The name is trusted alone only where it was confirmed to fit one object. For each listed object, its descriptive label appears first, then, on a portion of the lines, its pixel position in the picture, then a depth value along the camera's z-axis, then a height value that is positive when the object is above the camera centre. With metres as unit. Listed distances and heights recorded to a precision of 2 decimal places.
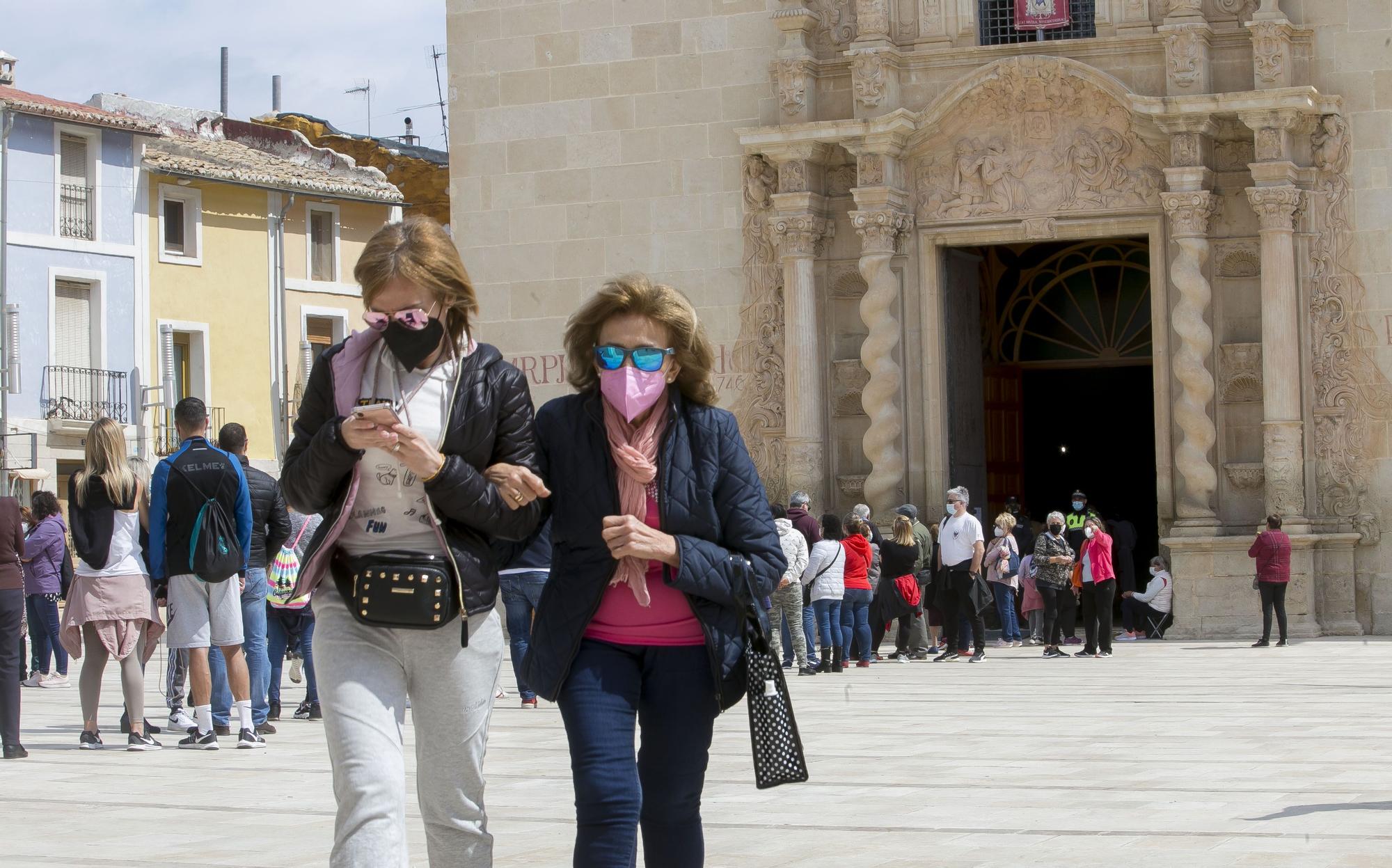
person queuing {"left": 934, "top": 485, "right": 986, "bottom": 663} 19.22 -0.75
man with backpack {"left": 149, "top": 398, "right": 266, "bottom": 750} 11.41 -0.24
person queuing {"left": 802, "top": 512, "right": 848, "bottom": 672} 18.06 -0.85
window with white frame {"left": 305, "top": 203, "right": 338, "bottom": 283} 44.38 +5.39
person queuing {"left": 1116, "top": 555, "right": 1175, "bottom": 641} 21.77 -1.34
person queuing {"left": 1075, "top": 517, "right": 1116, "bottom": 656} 19.67 -1.09
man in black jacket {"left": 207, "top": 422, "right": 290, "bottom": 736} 12.05 -0.50
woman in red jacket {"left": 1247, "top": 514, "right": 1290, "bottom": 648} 19.66 -0.95
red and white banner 22.58 +5.02
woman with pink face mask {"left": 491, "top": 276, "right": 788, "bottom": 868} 5.39 -0.22
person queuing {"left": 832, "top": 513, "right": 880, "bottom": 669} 18.59 -0.90
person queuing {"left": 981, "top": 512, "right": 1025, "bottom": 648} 21.89 -1.03
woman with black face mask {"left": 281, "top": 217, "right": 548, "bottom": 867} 5.31 -0.07
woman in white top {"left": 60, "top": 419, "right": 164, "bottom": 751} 11.83 -0.45
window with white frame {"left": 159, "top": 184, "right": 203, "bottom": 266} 41.44 +5.42
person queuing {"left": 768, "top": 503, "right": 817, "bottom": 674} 17.16 -0.93
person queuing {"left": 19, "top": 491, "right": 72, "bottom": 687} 17.53 -0.56
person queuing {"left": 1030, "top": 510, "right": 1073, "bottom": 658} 20.30 -1.00
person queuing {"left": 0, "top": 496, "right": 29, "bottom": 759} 11.31 -0.67
